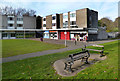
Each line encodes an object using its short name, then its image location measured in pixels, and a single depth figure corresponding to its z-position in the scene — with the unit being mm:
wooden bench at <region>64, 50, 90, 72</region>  5787
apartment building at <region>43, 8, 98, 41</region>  31406
